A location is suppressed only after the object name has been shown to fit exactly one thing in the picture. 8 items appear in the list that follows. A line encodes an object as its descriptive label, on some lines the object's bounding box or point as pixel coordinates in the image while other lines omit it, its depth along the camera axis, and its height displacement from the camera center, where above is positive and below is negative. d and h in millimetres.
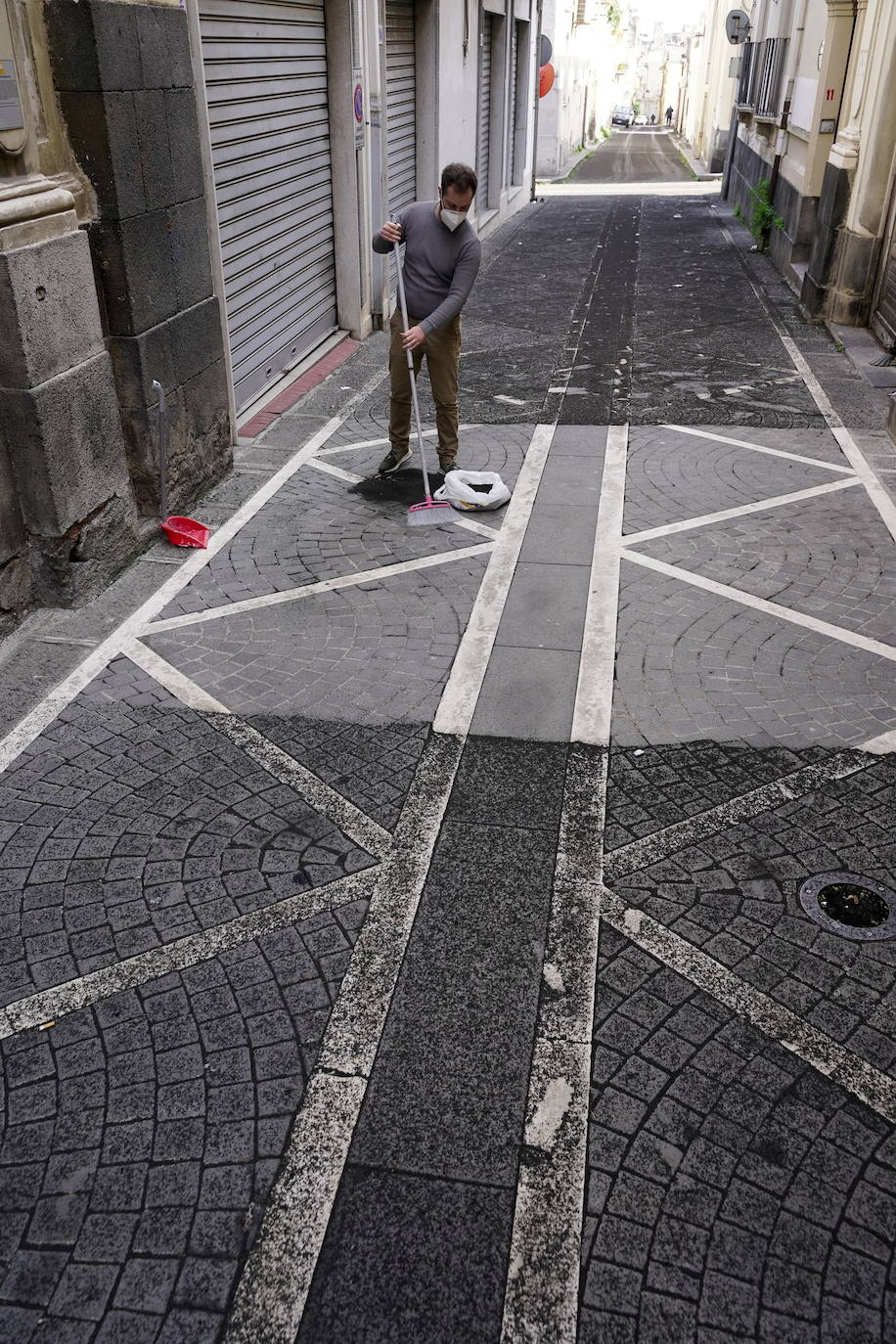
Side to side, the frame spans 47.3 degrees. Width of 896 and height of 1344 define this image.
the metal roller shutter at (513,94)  22703 -98
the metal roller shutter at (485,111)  19531 -376
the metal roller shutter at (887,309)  10993 -2116
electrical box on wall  5055 -46
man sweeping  6738 -1119
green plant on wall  16969 -1850
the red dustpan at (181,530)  6697 -2530
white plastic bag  7090 -2452
